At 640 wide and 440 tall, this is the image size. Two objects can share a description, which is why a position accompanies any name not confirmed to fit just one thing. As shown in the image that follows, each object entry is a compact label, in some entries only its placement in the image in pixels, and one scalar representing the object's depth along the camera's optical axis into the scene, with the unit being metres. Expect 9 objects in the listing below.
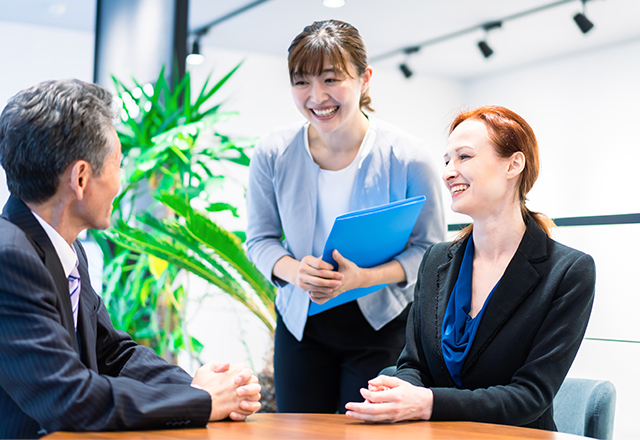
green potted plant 3.02
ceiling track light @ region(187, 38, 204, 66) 6.81
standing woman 1.81
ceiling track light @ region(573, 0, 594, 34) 5.90
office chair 1.55
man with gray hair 1.03
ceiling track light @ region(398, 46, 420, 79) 7.52
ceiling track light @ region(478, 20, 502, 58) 6.68
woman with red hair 1.31
